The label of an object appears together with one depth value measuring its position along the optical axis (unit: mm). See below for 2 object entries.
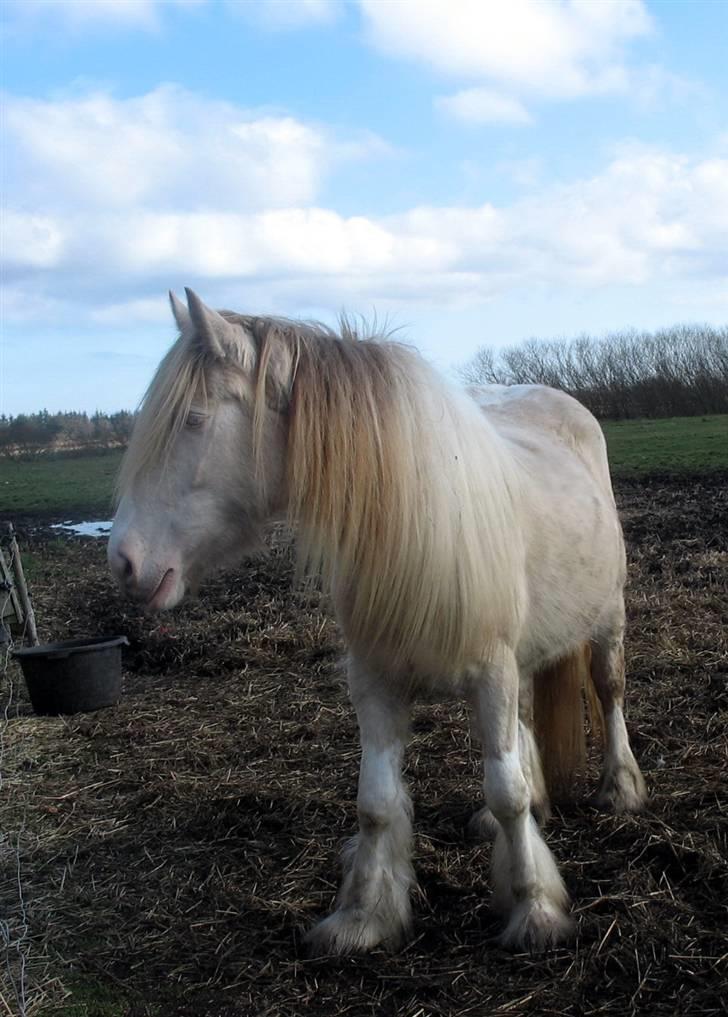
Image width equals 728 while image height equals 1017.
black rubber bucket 5367
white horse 2365
